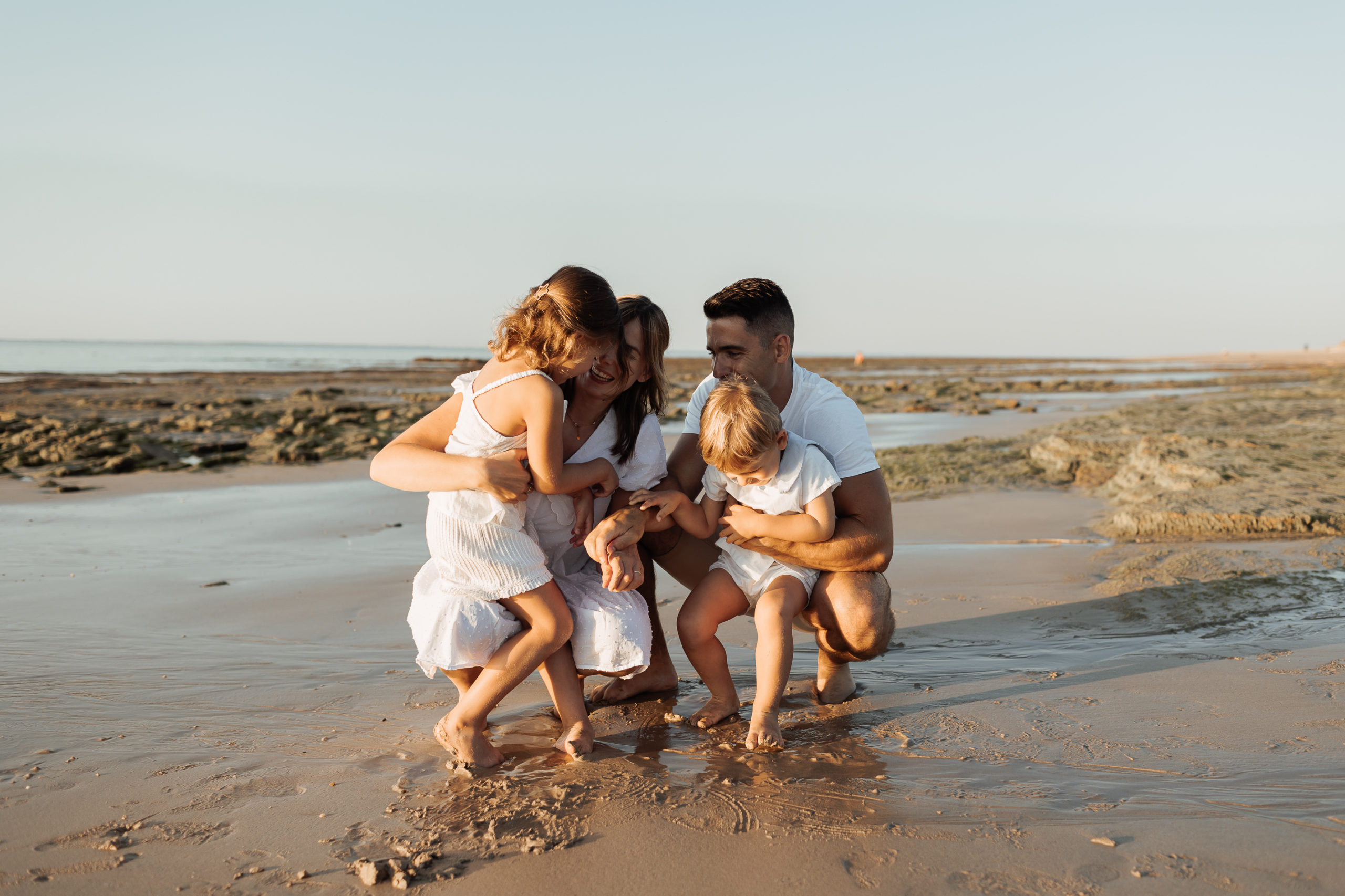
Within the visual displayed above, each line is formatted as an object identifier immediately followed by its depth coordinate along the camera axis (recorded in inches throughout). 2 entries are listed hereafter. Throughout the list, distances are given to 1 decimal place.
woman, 108.8
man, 120.5
